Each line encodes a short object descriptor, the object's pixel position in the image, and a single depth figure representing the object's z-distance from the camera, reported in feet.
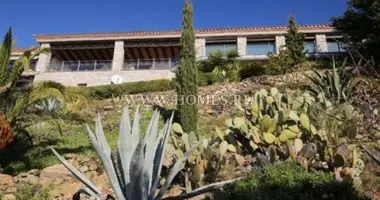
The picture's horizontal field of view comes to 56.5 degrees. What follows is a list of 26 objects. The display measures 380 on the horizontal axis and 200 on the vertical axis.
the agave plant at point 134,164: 11.88
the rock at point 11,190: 22.64
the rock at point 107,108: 52.47
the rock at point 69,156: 27.76
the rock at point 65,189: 22.16
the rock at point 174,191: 19.26
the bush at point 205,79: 60.34
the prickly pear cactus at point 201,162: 18.52
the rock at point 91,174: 24.48
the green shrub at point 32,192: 21.01
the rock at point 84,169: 25.55
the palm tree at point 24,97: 28.14
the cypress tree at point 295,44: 64.03
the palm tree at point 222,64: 62.54
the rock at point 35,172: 25.00
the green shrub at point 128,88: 61.82
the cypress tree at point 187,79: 36.35
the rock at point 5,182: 23.06
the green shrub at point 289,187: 12.82
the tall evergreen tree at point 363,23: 53.11
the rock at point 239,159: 19.65
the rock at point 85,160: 26.81
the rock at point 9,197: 21.21
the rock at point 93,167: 25.70
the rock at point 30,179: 23.89
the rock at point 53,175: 23.88
